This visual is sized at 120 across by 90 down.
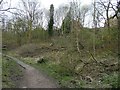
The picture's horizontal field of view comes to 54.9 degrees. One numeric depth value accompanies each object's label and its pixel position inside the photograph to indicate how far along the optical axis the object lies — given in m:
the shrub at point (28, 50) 17.43
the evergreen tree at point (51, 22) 23.36
